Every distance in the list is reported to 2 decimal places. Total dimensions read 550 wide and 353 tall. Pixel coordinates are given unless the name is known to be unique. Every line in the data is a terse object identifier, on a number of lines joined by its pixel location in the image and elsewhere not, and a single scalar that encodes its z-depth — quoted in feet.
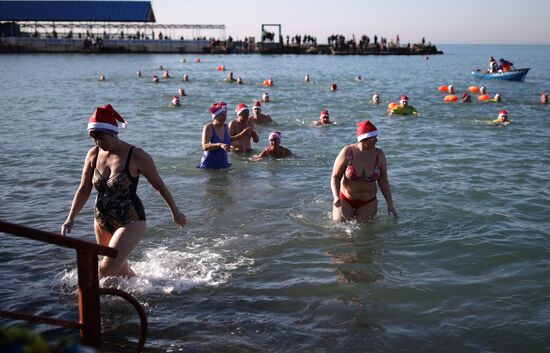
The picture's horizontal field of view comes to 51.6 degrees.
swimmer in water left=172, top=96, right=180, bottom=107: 75.00
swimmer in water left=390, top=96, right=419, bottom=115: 67.62
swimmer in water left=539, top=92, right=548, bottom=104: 78.23
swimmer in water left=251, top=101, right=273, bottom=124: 53.42
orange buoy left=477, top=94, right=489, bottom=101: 82.85
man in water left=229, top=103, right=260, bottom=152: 42.63
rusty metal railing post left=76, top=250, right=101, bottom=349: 11.94
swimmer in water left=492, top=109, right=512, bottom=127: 59.98
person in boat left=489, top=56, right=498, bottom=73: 126.36
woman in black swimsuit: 17.29
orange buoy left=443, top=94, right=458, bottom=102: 82.48
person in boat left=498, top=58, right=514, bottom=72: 120.26
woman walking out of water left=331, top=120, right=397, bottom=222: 24.73
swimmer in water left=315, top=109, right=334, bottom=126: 59.57
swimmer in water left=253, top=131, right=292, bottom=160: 41.99
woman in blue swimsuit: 35.70
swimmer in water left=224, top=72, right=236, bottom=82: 115.75
